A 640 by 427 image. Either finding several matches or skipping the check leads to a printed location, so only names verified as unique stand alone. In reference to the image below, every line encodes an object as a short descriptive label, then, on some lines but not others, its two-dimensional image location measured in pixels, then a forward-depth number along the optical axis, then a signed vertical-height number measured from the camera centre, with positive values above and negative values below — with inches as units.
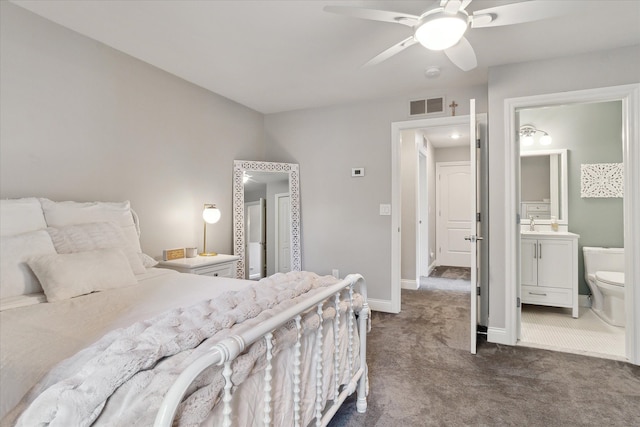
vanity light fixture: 162.1 +38.2
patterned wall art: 149.2 +14.3
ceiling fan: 64.4 +39.9
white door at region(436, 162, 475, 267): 256.8 -1.3
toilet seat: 127.0 -26.7
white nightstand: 113.1 -18.7
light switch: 149.8 +1.2
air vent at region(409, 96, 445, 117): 139.5 +45.2
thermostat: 155.3 +19.0
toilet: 129.3 -28.4
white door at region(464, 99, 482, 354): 104.9 -7.0
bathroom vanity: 139.9 -25.1
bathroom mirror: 157.9 +12.4
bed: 30.2 -16.9
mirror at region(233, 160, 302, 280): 155.3 -2.2
